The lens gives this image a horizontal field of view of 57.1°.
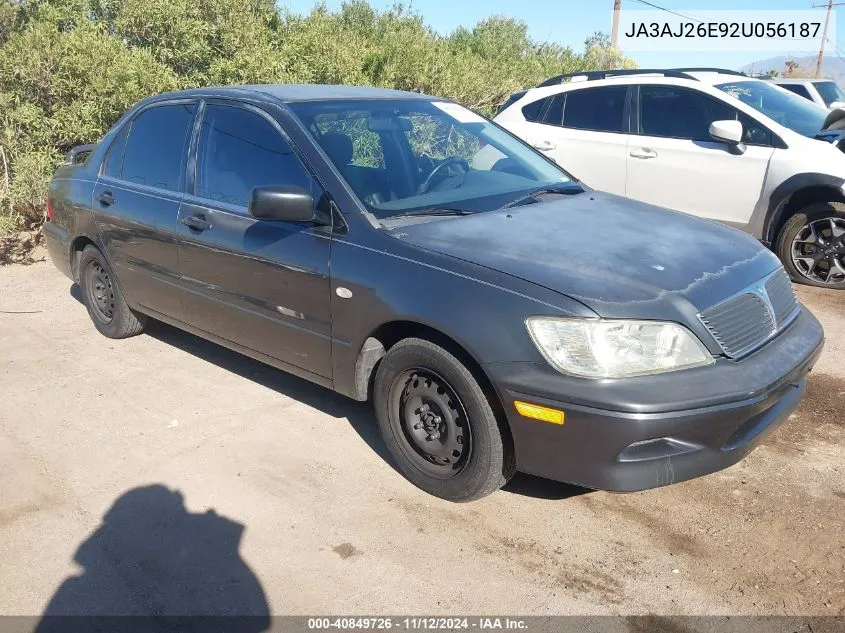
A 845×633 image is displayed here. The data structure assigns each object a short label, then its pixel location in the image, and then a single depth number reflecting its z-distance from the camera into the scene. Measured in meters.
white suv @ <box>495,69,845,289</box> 6.43
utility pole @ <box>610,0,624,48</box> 26.58
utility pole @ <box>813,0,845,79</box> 45.42
